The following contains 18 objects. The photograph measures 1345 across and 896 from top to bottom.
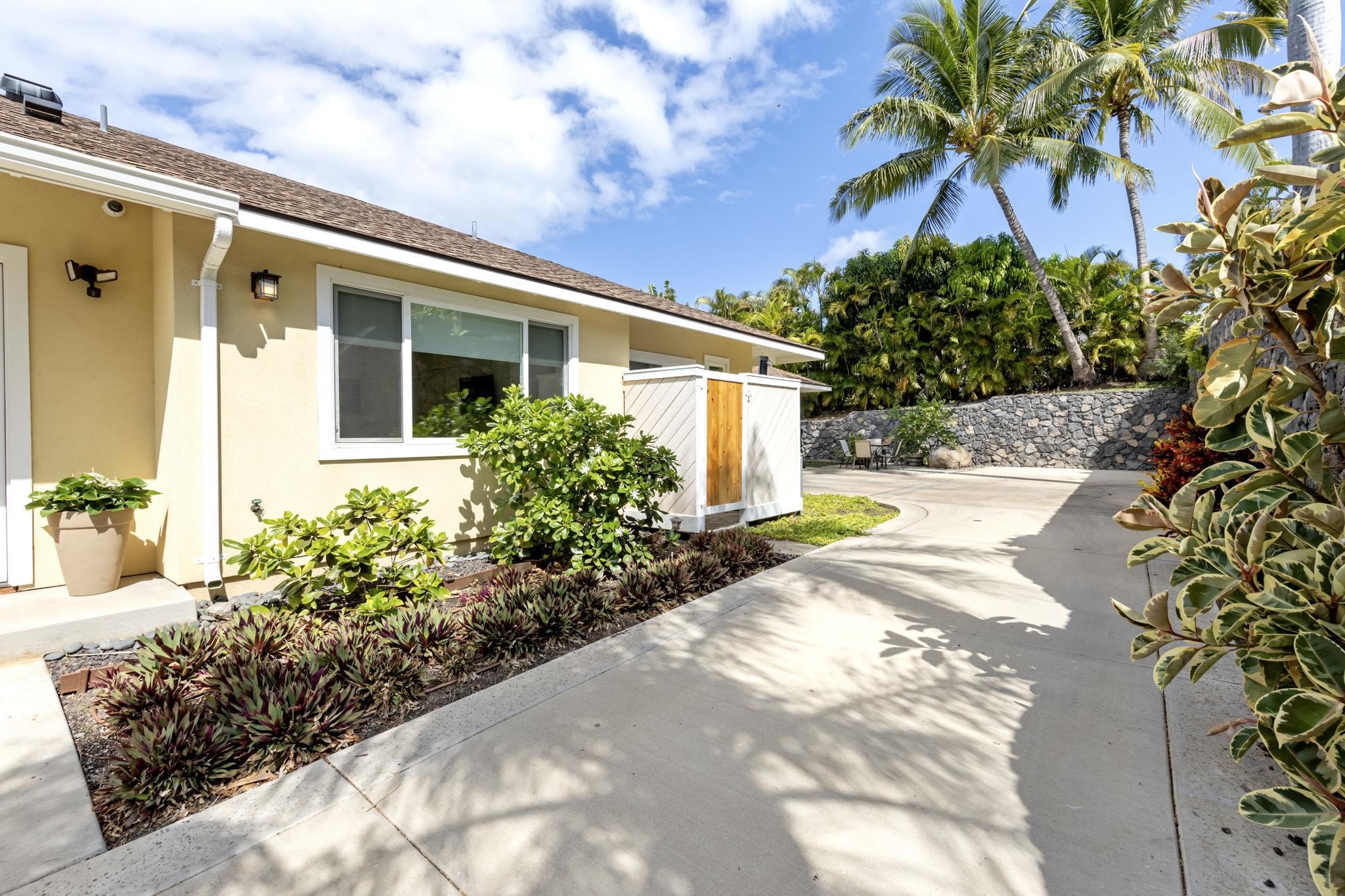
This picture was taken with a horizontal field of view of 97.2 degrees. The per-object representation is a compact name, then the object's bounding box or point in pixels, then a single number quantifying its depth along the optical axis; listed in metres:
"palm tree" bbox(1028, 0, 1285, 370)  14.47
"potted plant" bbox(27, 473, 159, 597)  3.89
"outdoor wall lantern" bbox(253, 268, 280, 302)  4.50
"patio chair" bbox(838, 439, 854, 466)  18.80
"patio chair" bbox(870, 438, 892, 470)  18.02
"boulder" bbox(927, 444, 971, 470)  17.19
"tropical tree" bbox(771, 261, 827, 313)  29.13
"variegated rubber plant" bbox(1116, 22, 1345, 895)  1.49
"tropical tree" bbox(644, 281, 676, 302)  32.00
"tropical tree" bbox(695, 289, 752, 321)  33.12
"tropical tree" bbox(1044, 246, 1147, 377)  17.27
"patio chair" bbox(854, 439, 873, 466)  17.56
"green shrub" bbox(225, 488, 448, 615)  3.82
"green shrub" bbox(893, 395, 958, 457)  17.80
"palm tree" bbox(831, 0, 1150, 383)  15.43
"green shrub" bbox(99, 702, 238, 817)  2.14
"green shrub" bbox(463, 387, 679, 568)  5.06
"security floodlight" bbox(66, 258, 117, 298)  4.30
